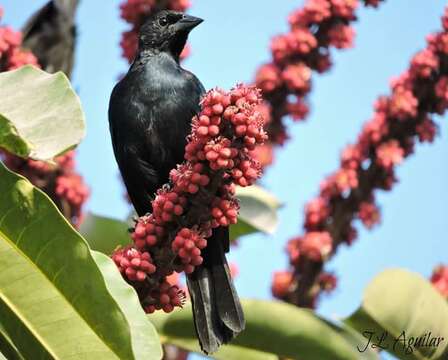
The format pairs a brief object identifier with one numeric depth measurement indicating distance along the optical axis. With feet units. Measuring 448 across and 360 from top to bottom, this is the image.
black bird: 24.99
